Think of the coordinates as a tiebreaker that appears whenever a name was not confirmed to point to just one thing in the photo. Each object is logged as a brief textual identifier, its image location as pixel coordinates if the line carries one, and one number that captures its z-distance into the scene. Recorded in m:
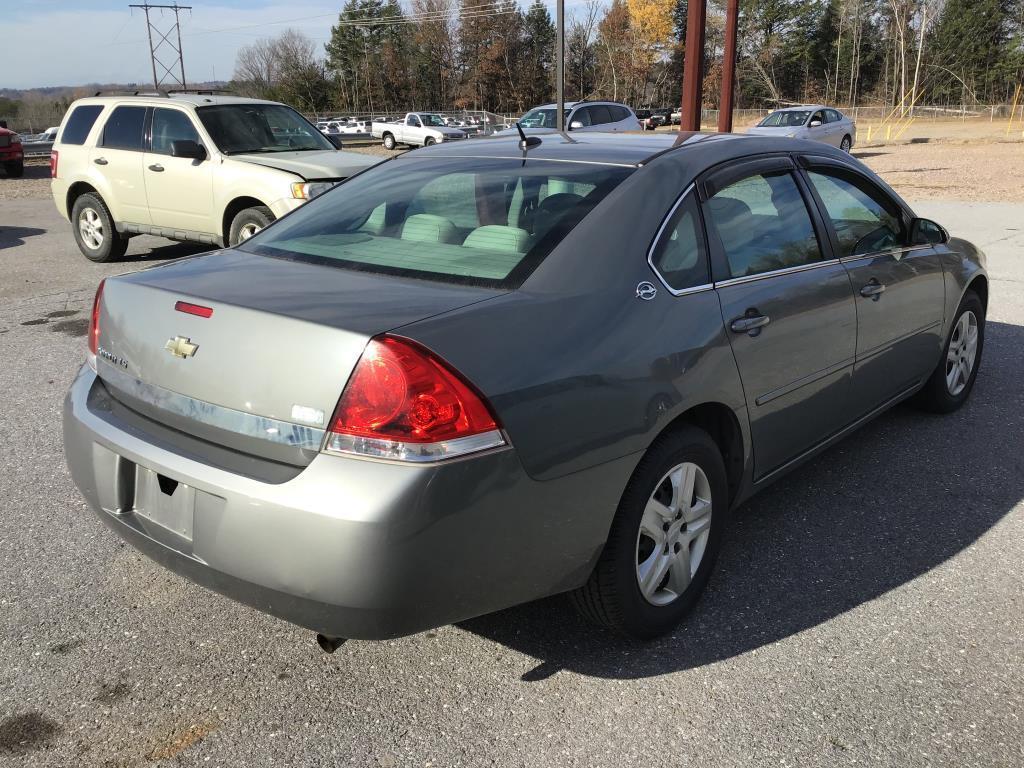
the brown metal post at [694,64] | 15.57
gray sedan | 2.19
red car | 22.58
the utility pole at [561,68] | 18.36
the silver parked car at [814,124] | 27.70
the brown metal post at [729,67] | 18.83
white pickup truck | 37.62
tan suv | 9.04
